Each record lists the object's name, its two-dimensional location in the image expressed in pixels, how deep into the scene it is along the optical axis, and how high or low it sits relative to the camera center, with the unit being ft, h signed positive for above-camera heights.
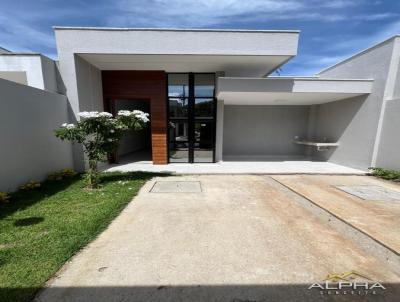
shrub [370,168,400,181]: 21.66 -5.12
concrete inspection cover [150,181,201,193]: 17.52 -5.85
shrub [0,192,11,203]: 13.91 -5.39
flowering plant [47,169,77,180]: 20.01 -5.50
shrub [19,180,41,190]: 16.59 -5.43
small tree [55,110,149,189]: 17.35 -0.83
